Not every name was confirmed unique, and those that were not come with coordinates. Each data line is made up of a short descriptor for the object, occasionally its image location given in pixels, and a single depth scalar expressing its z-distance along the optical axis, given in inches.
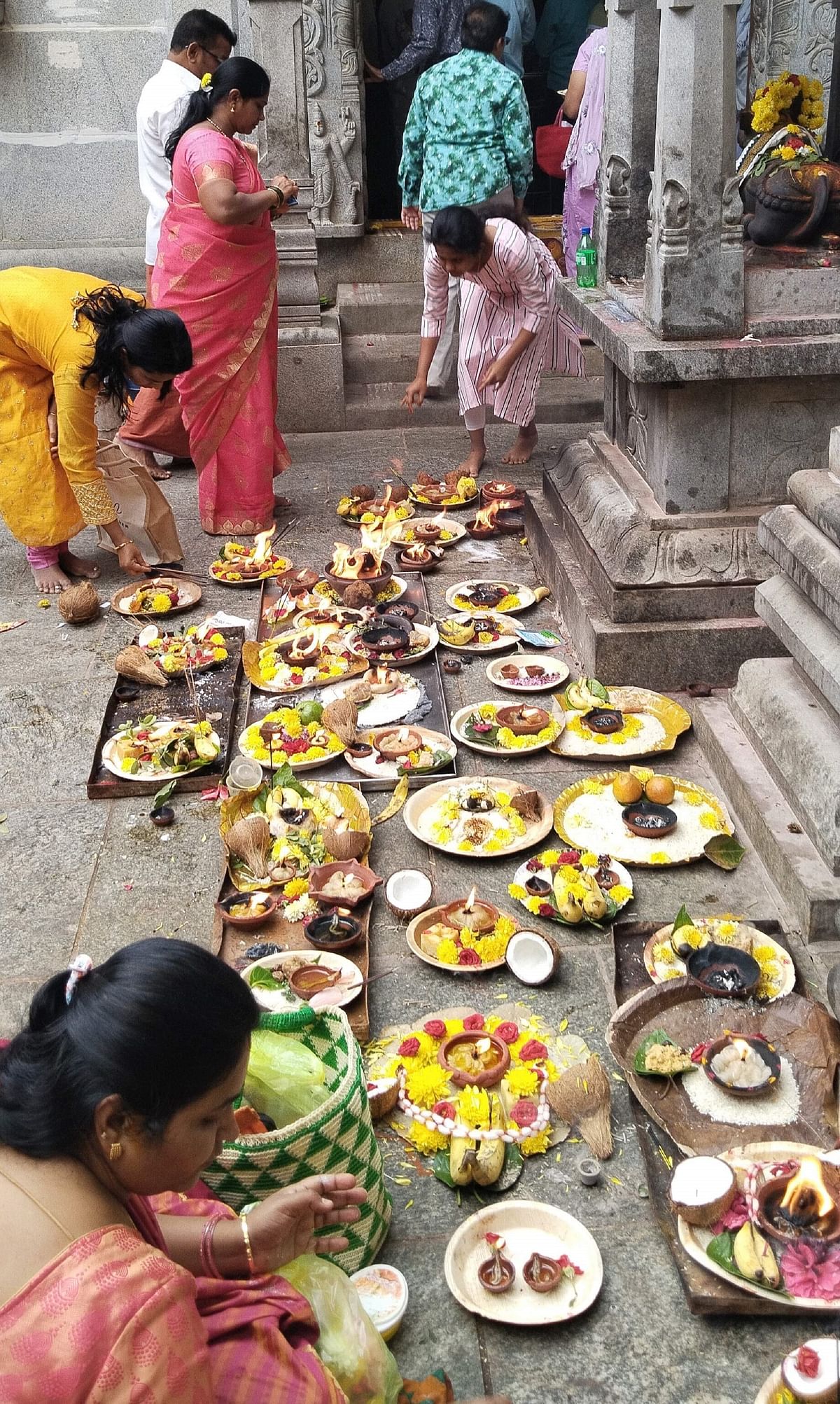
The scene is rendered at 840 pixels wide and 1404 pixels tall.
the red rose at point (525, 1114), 115.1
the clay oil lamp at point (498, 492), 265.3
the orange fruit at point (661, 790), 162.2
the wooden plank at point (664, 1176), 97.6
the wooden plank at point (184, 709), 177.3
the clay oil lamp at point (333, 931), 138.9
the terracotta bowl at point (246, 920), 143.6
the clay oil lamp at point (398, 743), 178.2
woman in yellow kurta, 212.2
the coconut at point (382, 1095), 116.9
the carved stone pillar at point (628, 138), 205.9
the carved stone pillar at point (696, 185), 176.2
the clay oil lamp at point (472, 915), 140.8
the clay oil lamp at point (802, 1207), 100.1
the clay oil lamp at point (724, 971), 127.3
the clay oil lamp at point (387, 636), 207.9
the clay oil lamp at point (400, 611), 223.3
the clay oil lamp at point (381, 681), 196.9
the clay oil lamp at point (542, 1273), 100.0
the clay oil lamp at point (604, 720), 181.5
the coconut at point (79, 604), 225.6
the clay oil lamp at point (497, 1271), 99.8
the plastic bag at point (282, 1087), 101.3
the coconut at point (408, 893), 146.7
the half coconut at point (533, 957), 134.6
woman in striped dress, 242.7
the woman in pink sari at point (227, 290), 238.8
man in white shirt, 270.5
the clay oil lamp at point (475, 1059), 118.0
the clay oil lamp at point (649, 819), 157.2
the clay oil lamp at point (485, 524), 257.8
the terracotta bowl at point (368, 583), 228.1
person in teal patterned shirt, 286.5
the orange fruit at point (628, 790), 162.6
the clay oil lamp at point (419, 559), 241.0
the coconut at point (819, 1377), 85.7
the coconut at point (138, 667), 201.2
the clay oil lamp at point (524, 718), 182.2
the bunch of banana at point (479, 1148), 110.1
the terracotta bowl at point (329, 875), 147.1
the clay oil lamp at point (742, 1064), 116.0
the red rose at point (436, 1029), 125.0
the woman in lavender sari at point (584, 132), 302.4
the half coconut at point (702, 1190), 101.8
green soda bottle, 230.8
